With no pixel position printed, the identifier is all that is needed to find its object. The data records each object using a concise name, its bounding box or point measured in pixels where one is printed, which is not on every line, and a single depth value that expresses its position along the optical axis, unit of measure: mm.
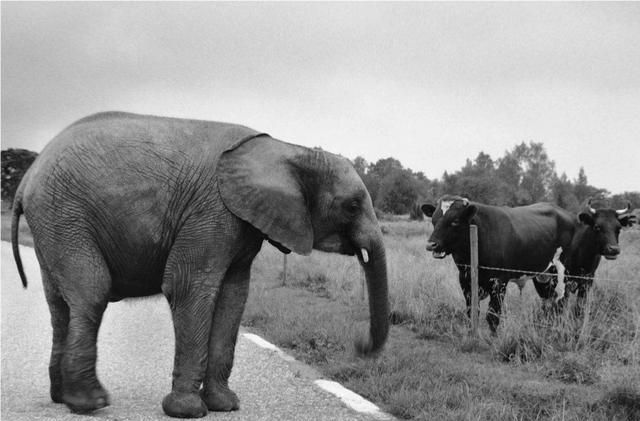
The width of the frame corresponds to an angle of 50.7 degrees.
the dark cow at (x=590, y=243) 10352
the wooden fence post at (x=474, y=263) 9367
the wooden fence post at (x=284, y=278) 15477
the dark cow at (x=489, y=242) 9867
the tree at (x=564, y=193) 69362
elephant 5629
